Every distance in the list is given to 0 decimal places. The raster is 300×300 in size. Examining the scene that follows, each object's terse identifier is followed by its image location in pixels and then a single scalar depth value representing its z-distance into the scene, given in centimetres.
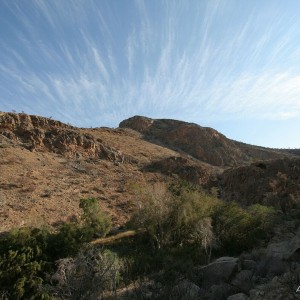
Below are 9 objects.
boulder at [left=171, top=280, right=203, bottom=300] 1173
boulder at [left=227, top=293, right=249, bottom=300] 1122
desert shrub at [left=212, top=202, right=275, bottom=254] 2464
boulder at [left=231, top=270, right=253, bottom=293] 1304
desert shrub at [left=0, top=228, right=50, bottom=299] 1586
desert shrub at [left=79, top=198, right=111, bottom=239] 2502
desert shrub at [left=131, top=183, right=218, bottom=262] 2452
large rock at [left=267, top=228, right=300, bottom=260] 1470
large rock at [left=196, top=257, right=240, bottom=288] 1538
